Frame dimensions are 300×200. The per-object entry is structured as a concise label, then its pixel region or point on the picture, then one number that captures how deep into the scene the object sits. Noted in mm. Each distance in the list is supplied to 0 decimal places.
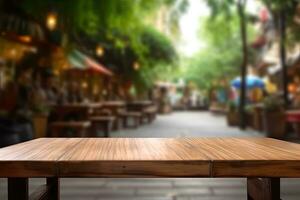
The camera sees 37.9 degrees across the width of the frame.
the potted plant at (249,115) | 15166
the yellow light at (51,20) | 10288
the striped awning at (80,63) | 11859
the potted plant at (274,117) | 11836
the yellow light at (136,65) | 23322
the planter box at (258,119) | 13669
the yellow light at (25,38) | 9283
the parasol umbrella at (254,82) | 24750
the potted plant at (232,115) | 16953
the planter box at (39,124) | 9346
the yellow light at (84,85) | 19156
